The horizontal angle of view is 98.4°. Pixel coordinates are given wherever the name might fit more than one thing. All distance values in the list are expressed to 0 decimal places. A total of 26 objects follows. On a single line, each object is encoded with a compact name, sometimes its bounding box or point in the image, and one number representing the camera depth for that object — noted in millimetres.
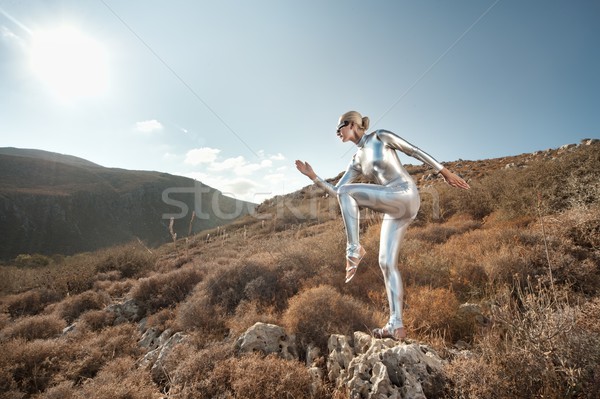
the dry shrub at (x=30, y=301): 8141
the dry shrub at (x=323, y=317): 3770
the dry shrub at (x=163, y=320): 5398
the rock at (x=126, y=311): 6353
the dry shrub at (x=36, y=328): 5616
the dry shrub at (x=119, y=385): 3047
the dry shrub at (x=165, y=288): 6832
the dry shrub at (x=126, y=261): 11477
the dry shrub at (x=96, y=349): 4289
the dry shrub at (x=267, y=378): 2670
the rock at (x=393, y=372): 2344
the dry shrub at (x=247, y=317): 4344
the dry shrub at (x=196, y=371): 2869
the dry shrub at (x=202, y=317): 4730
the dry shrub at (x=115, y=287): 8679
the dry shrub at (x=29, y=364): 3877
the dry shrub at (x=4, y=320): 6497
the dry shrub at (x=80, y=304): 7090
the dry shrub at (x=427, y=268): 5377
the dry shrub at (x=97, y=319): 6109
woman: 2605
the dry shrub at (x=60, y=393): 3252
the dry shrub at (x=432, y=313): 3642
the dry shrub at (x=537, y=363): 2004
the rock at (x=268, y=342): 3552
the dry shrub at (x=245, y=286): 5535
